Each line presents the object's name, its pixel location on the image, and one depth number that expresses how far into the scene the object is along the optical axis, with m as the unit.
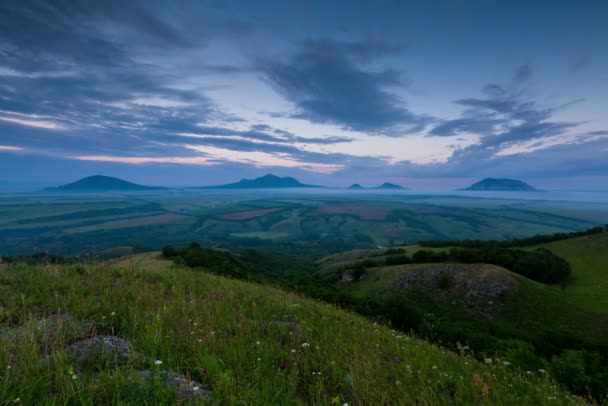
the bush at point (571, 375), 7.25
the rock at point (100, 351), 3.52
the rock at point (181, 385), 2.97
